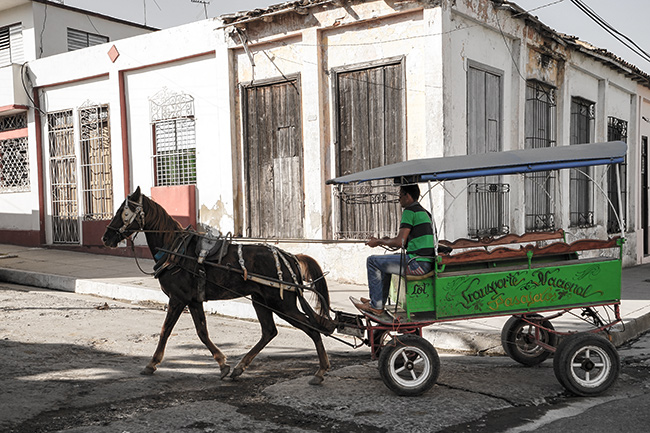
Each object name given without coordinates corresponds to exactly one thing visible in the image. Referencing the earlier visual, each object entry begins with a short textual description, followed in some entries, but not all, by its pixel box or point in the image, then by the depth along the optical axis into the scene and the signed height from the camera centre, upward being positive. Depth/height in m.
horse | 5.72 -0.77
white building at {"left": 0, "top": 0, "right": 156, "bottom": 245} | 15.32 +2.54
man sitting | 5.26 -0.50
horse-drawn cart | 5.11 -0.83
